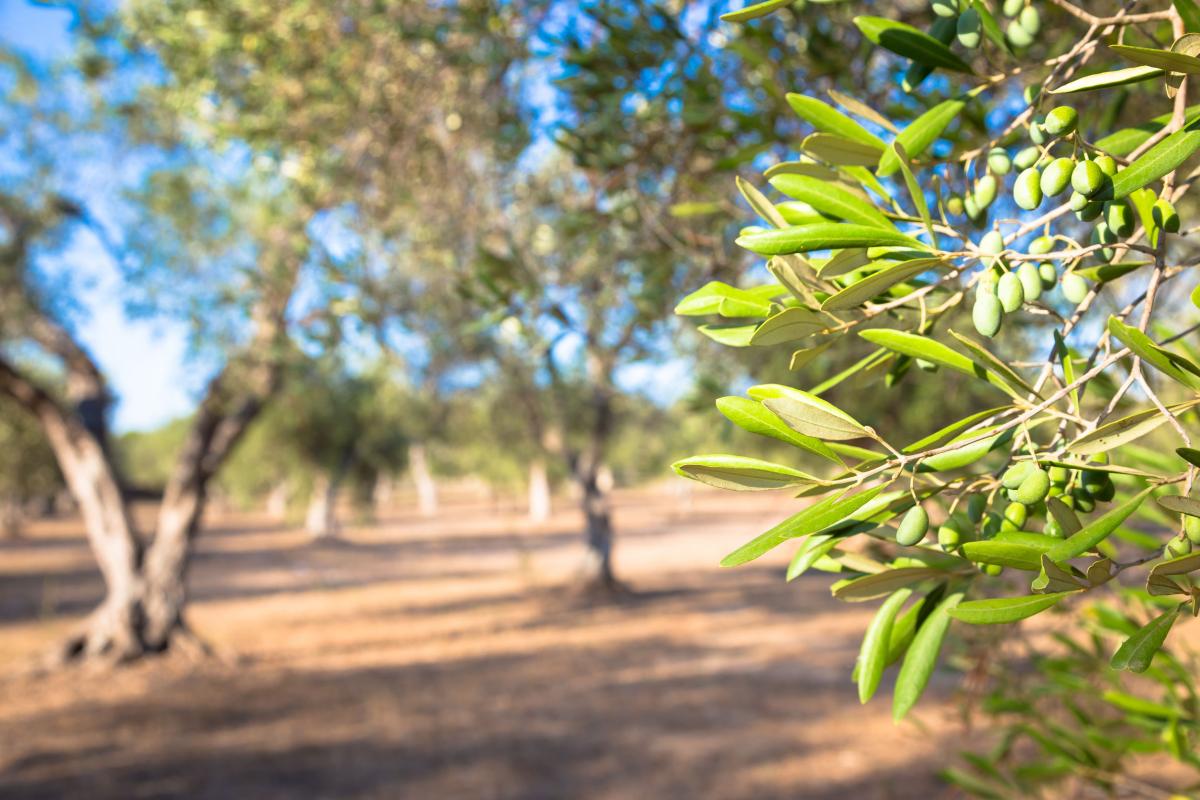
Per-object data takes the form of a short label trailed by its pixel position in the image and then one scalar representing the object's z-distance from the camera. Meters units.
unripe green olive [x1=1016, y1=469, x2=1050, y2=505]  0.77
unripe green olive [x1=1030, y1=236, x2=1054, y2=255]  0.85
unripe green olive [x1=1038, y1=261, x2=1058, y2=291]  0.89
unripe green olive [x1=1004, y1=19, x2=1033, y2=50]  1.11
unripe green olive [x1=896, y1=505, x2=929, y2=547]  0.84
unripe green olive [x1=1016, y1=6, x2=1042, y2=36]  1.10
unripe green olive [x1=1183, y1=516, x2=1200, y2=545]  0.79
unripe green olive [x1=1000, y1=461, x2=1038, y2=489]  0.80
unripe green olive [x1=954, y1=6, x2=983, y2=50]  0.99
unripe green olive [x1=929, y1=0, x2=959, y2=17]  1.05
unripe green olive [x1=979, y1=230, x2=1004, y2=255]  0.82
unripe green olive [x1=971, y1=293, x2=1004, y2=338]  0.79
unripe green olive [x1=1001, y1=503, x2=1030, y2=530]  0.89
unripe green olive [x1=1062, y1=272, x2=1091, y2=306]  0.85
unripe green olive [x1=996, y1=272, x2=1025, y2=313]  0.79
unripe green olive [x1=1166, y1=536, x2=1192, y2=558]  0.79
